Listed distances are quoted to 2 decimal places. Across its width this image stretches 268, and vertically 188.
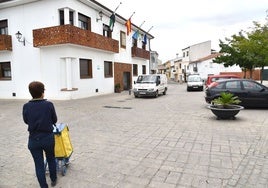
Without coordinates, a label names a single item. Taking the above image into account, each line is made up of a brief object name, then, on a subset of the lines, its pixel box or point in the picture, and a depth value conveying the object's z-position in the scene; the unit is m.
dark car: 10.70
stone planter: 8.00
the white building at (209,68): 44.82
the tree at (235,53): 24.50
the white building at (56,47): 15.32
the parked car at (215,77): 16.50
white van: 16.98
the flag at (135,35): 25.23
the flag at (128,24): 21.69
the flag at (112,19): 19.05
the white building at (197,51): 54.81
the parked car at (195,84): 24.17
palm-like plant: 8.12
